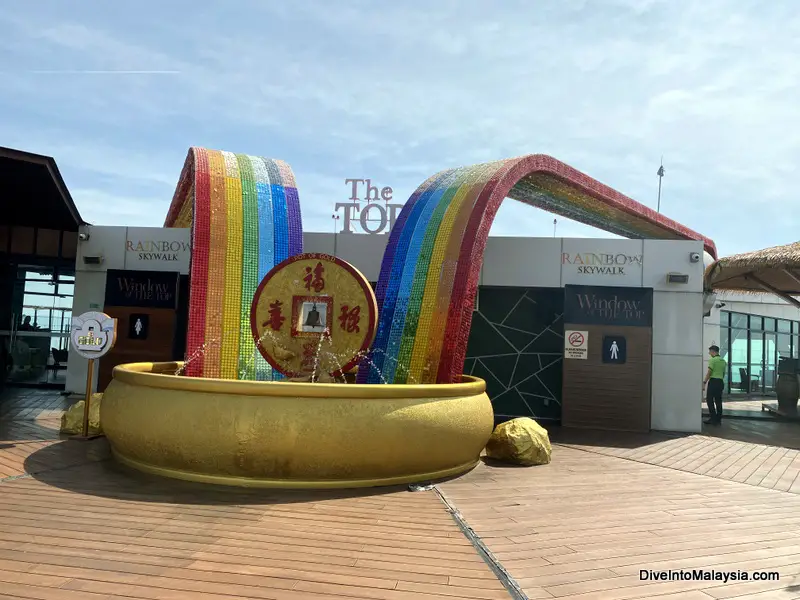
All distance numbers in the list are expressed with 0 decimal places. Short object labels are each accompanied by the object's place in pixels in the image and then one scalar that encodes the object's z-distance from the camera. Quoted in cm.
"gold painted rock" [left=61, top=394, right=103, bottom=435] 779
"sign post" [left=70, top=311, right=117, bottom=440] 776
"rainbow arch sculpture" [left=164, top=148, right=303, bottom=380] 797
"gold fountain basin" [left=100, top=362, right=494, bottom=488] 543
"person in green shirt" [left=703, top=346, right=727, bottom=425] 1159
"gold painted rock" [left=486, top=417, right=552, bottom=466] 713
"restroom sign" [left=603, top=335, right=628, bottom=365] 1032
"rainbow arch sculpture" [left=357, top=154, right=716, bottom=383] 779
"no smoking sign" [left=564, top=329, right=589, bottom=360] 1041
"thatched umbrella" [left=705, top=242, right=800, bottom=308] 1176
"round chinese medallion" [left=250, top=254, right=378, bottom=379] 736
